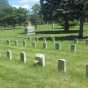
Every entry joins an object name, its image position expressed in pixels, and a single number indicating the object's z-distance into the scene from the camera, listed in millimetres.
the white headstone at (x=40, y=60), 8492
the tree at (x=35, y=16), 78266
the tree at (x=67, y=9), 21115
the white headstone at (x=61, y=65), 7616
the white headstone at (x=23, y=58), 9507
